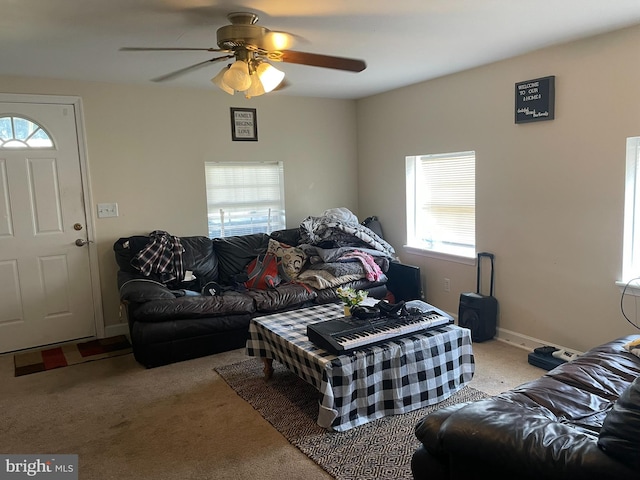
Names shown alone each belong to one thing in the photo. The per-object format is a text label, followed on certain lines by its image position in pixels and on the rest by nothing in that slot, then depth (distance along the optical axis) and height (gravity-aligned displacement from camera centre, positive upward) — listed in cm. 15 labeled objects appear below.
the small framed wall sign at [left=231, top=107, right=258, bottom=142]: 476 +59
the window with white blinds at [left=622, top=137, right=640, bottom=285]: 307 -29
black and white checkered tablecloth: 252 -106
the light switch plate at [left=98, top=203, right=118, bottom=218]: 422 -17
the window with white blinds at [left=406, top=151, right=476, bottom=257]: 429 -24
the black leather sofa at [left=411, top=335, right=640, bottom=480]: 125 -77
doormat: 367 -131
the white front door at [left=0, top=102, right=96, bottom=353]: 390 -31
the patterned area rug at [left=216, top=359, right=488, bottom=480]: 228 -133
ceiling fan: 256 +68
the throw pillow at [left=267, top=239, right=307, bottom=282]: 432 -69
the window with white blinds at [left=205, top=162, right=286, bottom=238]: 480 -13
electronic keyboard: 261 -85
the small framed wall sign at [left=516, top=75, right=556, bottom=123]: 341 +53
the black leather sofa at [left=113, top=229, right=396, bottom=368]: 352 -90
